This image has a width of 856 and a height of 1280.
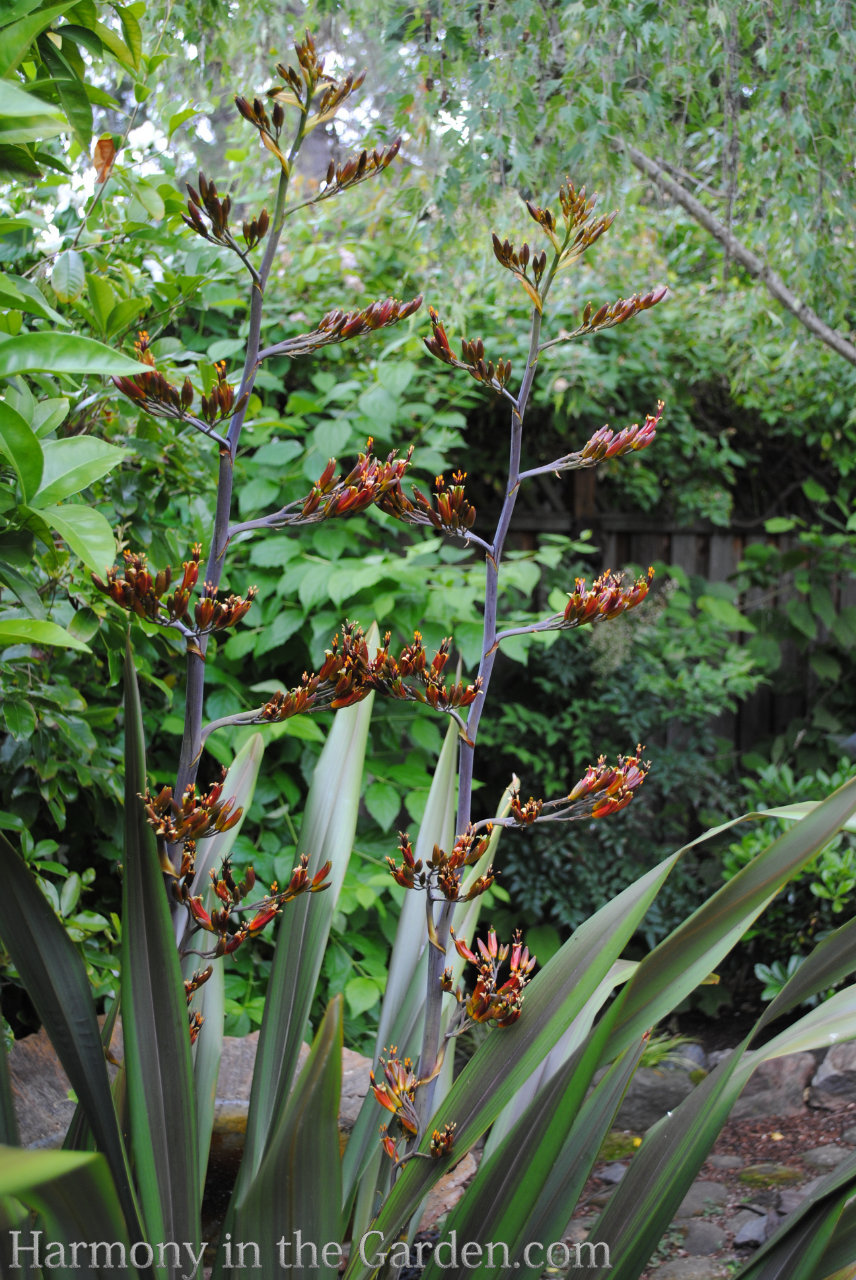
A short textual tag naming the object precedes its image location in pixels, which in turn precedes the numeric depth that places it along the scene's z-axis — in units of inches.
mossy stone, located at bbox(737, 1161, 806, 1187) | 79.8
